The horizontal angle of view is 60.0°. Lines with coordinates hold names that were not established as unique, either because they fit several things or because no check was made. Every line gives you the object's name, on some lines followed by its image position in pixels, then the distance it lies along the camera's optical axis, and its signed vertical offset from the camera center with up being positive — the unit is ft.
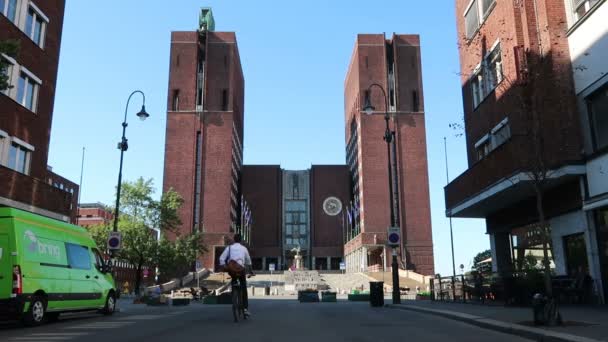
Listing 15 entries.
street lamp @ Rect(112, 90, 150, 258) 85.20 +23.53
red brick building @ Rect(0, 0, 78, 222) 68.33 +25.03
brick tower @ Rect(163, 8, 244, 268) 280.10 +86.01
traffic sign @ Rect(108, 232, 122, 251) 72.69 +6.45
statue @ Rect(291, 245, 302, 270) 241.76 +11.84
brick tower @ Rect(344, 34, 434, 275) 281.13 +71.69
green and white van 37.40 +1.54
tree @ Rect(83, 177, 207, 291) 146.00 +16.01
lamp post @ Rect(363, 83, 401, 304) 74.74 +2.11
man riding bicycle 37.42 +1.94
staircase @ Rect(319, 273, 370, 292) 196.65 +2.80
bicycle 37.60 -0.55
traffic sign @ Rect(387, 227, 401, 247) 76.54 +7.25
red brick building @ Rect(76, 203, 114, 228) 366.63 +50.56
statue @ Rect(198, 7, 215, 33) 339.77 +171.40
